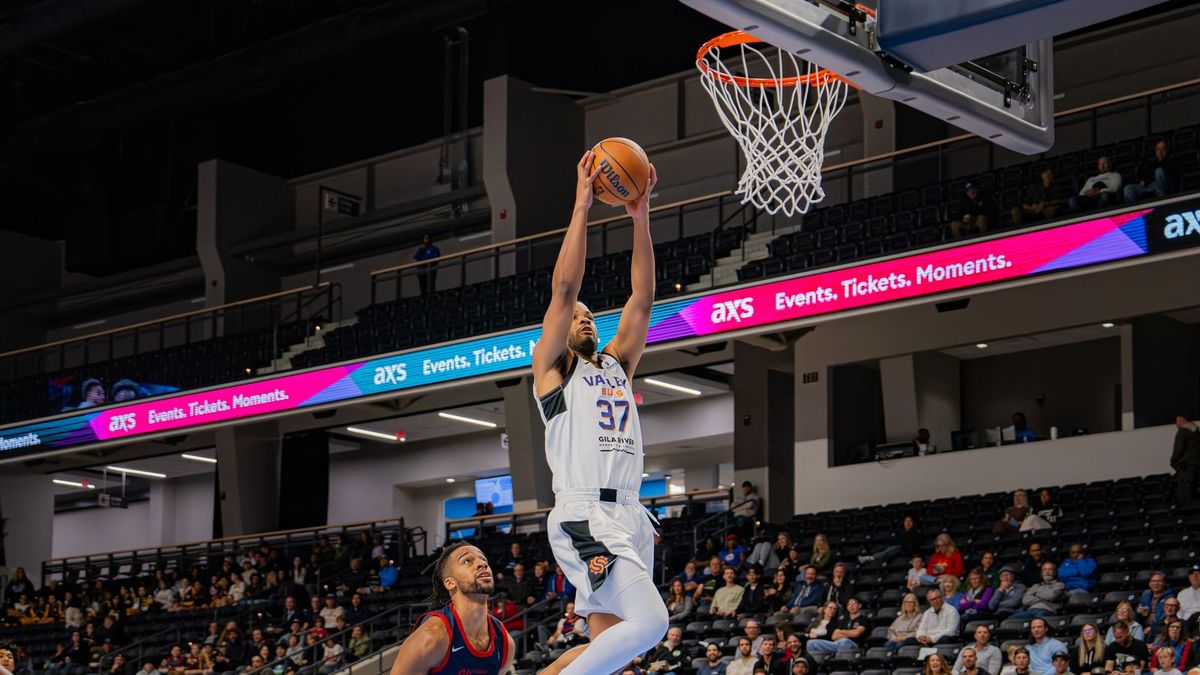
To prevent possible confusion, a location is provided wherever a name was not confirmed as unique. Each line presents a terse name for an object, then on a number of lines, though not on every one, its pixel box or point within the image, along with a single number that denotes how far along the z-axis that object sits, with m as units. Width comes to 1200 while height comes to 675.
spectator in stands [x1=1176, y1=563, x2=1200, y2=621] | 12.83
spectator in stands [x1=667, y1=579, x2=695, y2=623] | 16.44
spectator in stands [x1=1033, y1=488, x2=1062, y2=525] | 16.80
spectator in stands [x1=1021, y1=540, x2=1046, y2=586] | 14.67
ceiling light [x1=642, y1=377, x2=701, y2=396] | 25.93
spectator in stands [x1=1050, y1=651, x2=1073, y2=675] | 11.92
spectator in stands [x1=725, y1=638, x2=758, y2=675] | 13.98
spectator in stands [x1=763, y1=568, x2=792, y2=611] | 16.08
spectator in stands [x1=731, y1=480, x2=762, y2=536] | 21.36
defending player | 5.75
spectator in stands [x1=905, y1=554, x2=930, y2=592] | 15.25
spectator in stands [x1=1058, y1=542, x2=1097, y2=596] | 14.31
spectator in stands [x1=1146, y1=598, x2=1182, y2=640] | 12.35
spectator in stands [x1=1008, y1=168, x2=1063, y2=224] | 16.86
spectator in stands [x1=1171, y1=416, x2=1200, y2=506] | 15.77
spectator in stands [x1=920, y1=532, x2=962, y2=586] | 15.37
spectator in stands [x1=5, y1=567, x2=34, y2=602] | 27.30
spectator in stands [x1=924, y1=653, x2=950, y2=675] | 12.41
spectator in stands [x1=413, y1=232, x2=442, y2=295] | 24.48
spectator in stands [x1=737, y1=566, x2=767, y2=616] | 16.05
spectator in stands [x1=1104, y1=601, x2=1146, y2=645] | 12.54
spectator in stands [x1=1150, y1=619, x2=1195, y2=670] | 11.86
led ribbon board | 16.17
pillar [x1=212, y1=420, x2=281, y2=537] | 27.31
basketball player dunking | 5.66
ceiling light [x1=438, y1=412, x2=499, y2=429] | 28.25
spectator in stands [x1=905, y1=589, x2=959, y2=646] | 13.81
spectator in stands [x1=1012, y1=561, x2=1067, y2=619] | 13.96
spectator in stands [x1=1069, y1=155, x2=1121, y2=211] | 16.48
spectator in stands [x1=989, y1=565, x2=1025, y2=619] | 14.17
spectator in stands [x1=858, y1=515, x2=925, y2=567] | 16.78
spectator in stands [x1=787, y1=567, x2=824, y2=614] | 15.69
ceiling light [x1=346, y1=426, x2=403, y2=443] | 29.75
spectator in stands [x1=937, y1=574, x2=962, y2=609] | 14.45
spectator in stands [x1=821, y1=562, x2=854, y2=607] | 15.46
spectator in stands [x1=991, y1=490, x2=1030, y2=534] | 16.70
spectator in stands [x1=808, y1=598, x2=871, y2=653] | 14.20
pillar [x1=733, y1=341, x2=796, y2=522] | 23.23
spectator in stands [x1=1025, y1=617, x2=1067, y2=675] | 12.58
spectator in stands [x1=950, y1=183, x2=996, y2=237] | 17.30
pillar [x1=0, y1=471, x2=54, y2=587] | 30.88
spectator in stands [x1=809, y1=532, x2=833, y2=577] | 16.66
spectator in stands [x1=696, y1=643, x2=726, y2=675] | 14.29
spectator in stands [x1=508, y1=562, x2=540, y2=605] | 18.31
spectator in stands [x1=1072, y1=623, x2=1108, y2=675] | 12.37
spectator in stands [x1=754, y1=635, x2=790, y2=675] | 13.79
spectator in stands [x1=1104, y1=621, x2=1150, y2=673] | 12.08
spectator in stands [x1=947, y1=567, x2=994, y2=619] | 14.26
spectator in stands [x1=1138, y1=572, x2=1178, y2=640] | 12.88
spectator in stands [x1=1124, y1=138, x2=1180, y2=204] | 16.03
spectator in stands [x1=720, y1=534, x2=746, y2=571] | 17.66
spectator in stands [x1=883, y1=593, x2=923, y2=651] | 14.11
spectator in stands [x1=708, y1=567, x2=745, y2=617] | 16.19
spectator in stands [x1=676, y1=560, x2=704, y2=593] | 17.05
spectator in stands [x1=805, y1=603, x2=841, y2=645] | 14.64
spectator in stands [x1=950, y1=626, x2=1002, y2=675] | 12.80
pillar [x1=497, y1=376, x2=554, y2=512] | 23.33
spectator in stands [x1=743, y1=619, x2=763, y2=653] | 14.46
